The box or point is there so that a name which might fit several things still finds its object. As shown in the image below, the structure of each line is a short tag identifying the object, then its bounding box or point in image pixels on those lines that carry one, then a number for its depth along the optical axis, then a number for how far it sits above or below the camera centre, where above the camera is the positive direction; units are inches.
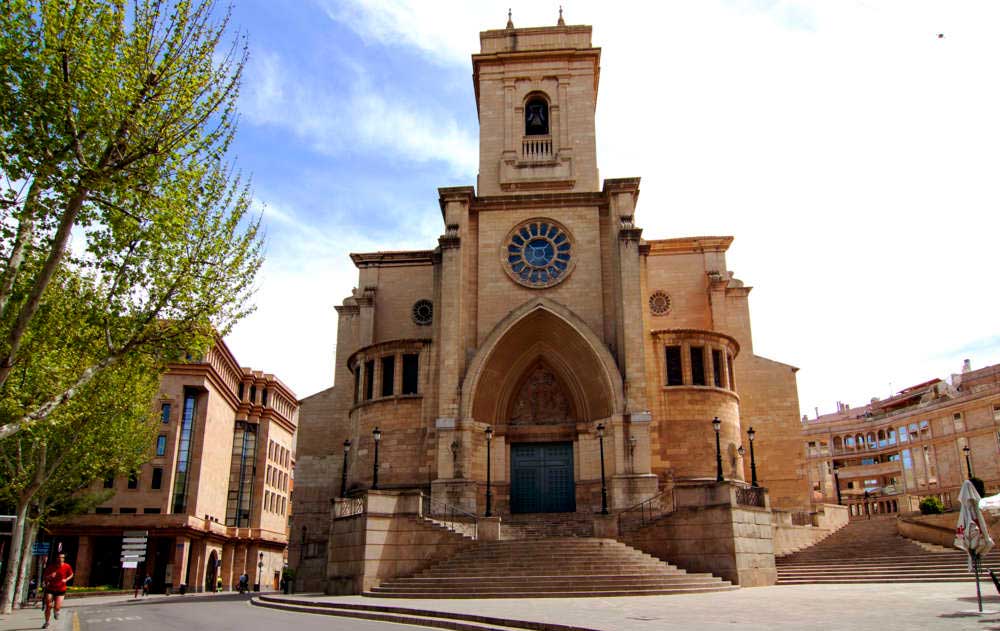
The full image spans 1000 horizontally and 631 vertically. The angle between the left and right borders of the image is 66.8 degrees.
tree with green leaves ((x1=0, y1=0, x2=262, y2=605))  518.3 +257.3
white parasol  577.0 +10.8
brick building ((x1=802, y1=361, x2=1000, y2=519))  2182.6 +326.8
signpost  1346.0 -9.9
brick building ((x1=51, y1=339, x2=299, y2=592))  1784.0 +125.8
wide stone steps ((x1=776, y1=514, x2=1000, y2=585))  888.9 -22.6
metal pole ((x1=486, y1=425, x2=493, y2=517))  1022.4 +106.5
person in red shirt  718.5 -34.8
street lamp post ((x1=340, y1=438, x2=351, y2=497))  1200.8 +100.6
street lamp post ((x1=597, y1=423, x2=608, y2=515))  1015.9 +80.9
